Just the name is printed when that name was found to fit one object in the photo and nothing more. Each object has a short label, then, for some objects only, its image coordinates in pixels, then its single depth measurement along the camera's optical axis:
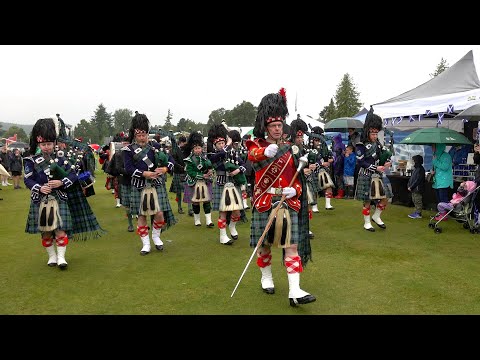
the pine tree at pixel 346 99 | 46.29
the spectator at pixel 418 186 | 9.49
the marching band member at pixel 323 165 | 8.95
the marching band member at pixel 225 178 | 7.17
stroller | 7.73
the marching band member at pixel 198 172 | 8.30
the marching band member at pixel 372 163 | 7.75
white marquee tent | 8.77
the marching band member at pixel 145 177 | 6.43
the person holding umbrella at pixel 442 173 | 8.70
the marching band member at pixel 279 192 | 4.36
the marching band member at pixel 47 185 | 5.57
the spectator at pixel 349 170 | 13.07
